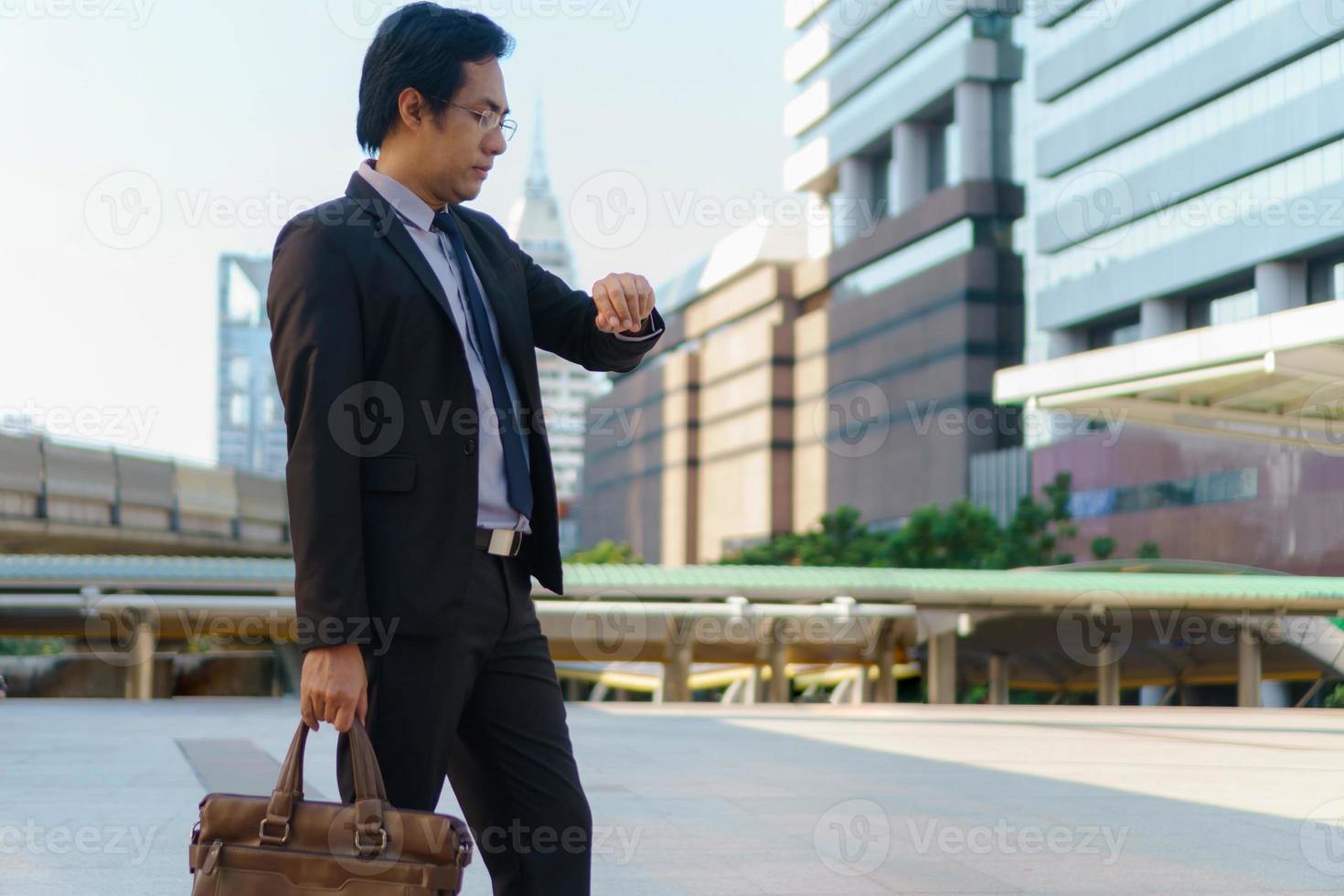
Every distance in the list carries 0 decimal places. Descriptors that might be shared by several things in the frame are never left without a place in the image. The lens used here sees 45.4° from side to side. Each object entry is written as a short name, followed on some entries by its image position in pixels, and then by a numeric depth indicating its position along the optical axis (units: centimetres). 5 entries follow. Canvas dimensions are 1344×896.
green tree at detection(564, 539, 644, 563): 8025
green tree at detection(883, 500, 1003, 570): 4809
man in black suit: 260
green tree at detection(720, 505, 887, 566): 5488
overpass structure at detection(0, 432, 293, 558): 3578
